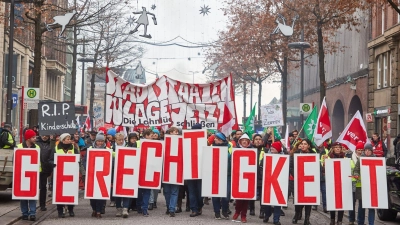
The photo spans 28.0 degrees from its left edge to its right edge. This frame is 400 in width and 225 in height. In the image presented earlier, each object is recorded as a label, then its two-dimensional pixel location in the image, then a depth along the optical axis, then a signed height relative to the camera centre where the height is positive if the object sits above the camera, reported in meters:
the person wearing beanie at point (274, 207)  14.34 -1.16
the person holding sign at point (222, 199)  15.03 -1.04
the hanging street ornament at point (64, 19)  24.33 +3.77
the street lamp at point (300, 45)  31.98 +3.99
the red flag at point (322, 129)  16.38 +0.31
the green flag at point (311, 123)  17.98 +0.48
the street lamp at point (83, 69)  41.36 +4.24
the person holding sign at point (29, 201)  14.43 -1.09
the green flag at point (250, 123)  23.85 +0.63
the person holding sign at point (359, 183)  13.73 -0.67
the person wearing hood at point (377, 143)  23.64 +0.04
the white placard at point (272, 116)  26.76 +0.94
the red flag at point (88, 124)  32.87 +0.78
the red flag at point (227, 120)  16.91 +0.50
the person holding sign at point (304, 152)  14.38 -0.19
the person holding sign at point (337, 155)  14.30 -0.19
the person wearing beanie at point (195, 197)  15.34 -1.03
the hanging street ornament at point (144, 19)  27.71 +4.30
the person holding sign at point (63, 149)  14.76 -0.12
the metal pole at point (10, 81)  25.39 +1.92
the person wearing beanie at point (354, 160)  14.15 -0.28
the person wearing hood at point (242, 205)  14.66 -1.14
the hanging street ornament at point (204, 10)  32.28 +5.44
